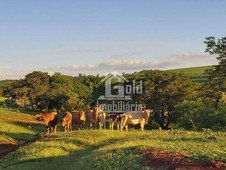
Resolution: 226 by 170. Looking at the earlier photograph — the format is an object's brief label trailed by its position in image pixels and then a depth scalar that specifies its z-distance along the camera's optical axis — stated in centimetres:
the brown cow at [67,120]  3466
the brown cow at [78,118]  3594
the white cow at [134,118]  3378
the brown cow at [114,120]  3403
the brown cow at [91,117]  3557
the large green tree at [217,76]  3853
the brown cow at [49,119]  3481
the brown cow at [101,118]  3550
